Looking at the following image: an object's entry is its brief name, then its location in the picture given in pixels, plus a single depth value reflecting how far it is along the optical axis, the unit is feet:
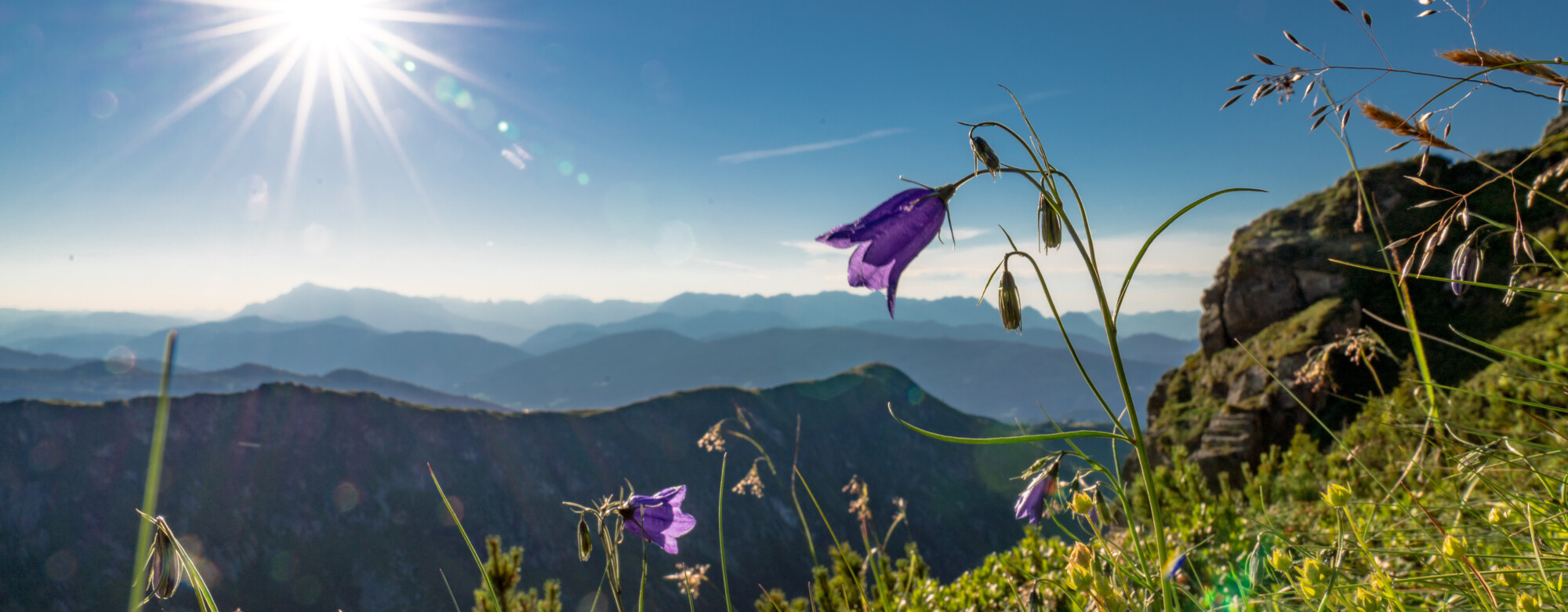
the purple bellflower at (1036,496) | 5.52
